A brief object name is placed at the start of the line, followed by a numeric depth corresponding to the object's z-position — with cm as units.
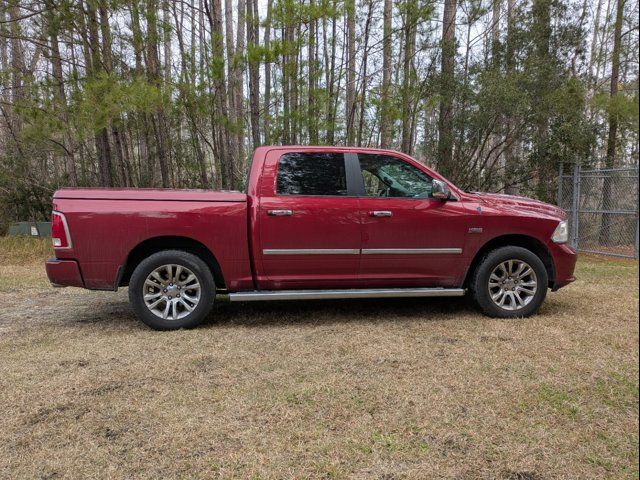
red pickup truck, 441
